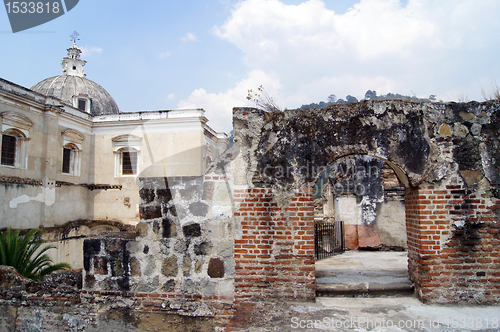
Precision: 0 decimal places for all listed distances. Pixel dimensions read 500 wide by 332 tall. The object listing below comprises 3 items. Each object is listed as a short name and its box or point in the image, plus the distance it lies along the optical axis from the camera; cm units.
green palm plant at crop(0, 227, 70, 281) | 546
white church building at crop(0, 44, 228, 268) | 1631
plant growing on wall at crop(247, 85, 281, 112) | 433
